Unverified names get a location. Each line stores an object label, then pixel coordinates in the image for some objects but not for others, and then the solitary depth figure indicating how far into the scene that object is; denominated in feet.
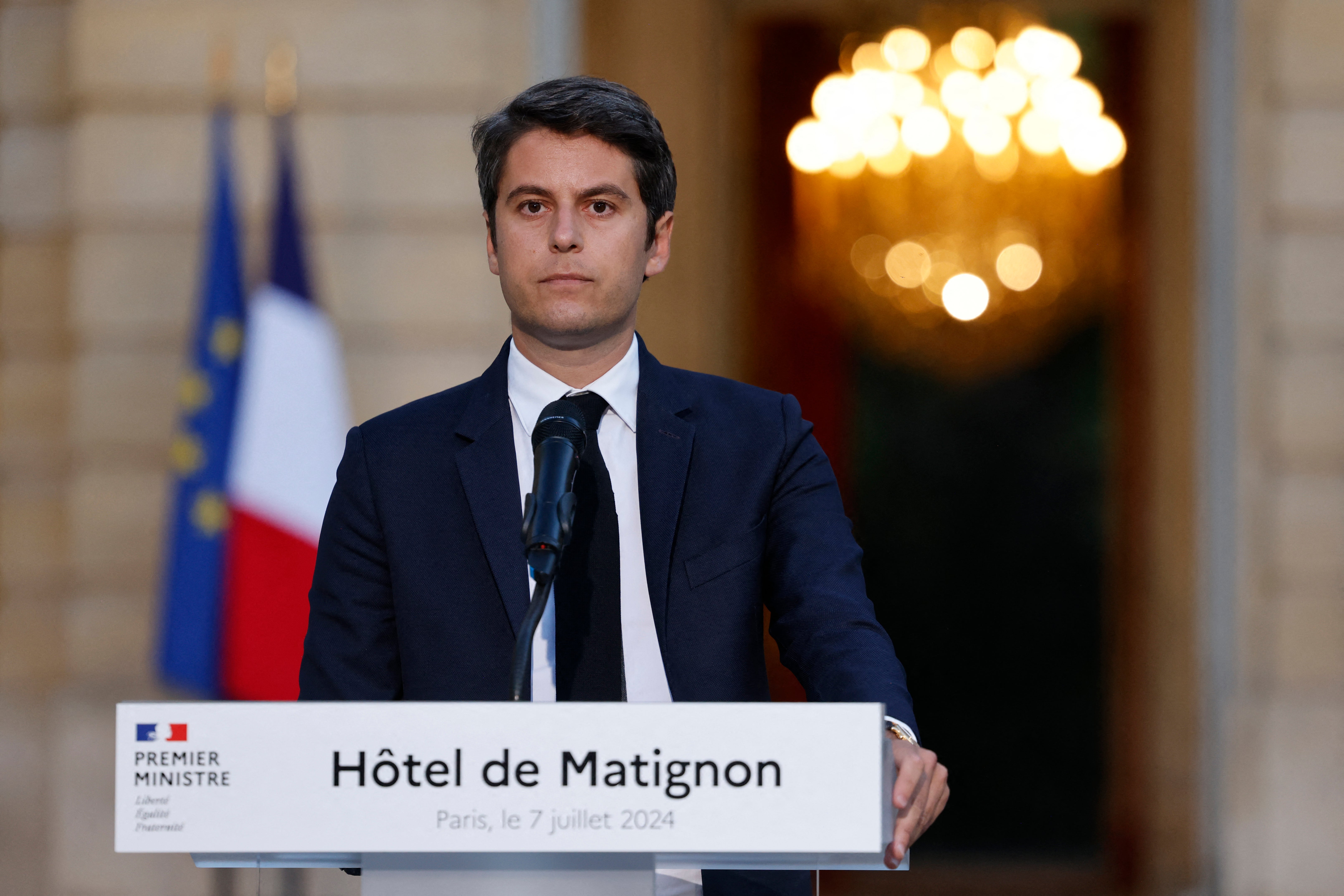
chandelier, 53.00
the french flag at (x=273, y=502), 35.51
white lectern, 22.71
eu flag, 36.18
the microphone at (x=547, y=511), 23.05
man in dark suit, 23.95
